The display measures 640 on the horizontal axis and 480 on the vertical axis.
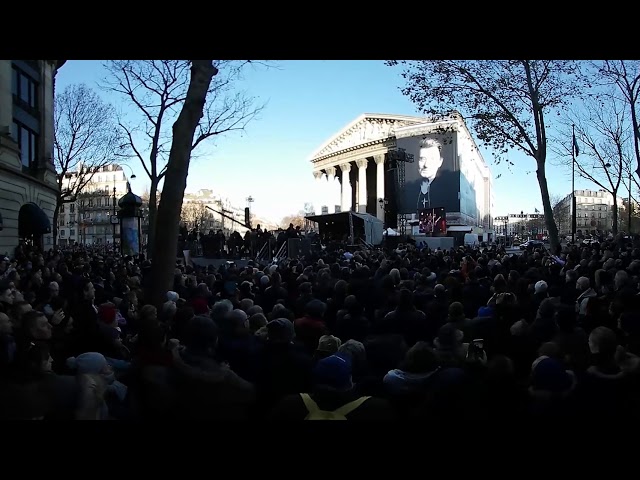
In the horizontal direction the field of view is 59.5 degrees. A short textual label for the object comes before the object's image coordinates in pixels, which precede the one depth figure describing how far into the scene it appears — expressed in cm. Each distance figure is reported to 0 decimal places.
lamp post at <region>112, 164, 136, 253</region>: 2757
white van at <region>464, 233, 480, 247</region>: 5367
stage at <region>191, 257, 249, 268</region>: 2421
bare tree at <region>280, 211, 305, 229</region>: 14390
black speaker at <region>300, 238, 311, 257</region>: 2511
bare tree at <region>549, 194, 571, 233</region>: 10027
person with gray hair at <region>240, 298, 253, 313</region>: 749
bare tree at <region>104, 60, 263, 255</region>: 2220
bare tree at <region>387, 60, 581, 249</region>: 1909
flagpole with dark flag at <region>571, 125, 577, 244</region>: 2618
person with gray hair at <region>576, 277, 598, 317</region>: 757
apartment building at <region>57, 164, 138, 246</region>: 7401
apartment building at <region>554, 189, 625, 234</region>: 11585
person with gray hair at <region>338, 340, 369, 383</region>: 509
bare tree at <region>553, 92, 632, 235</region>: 3048
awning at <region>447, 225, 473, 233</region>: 6362
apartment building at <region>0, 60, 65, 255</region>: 2367
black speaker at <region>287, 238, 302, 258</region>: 2480
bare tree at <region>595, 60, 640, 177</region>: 1902
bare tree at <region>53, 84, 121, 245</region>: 3791
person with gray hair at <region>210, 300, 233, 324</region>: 637
